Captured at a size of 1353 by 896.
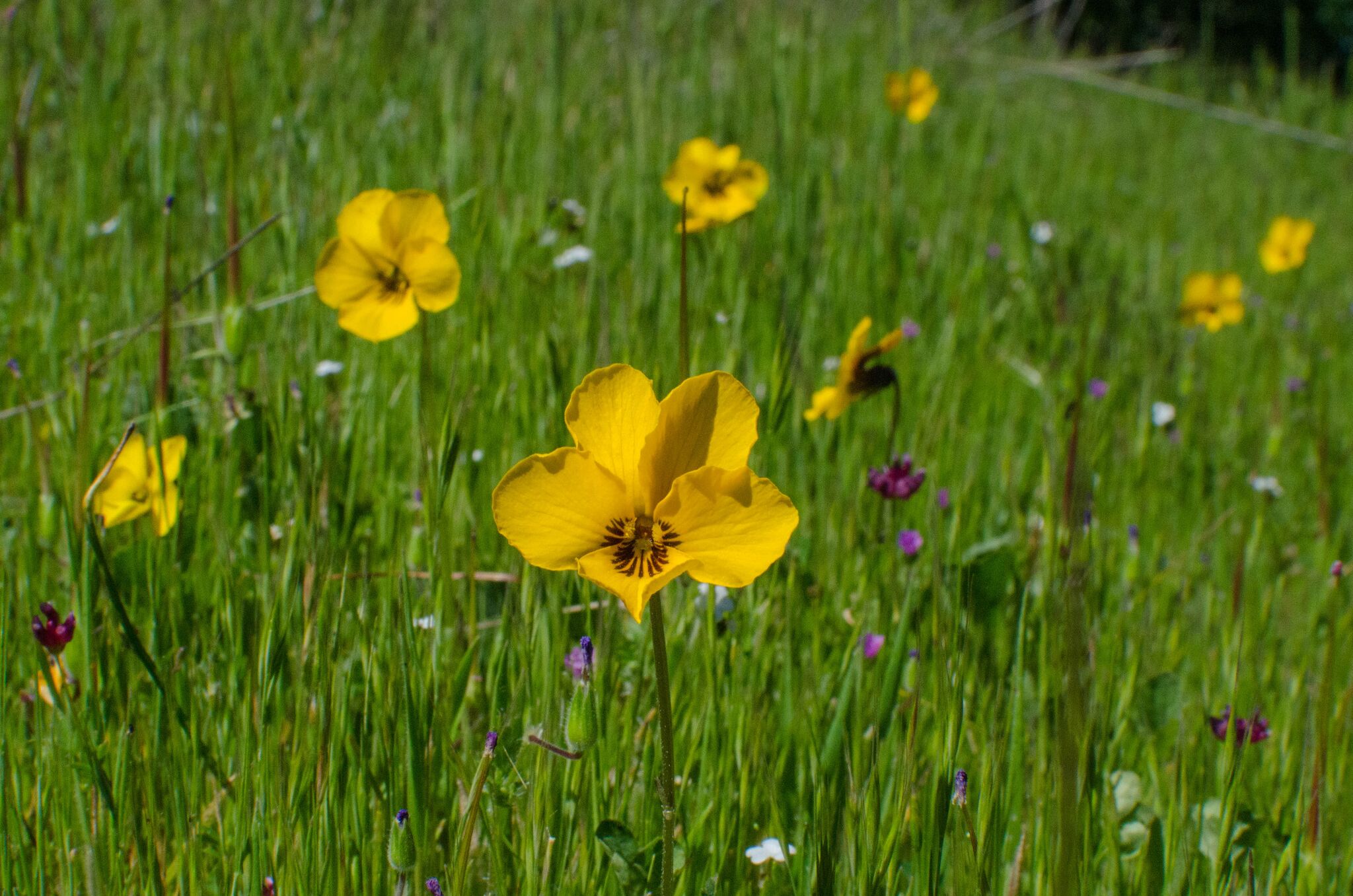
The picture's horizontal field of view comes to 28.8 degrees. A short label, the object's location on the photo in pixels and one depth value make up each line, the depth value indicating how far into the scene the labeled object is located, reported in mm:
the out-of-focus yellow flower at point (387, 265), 431
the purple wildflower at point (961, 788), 343
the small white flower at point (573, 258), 544
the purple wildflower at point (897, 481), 430
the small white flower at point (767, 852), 372
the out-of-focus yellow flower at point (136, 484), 415
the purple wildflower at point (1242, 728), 406
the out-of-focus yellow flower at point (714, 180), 540
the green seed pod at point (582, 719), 353
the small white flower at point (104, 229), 540
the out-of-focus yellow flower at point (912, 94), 783
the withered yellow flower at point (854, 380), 444
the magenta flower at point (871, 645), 408
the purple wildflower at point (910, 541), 436
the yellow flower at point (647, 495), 343
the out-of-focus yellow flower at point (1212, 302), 672
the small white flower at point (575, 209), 615
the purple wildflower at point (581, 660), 352
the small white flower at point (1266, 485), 494
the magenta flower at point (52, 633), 377
